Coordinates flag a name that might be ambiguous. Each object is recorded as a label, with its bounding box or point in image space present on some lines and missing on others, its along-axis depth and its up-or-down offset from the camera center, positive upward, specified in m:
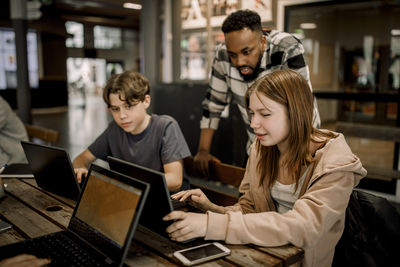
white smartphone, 1.10 -0.52
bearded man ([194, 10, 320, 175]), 1.99 +0.12
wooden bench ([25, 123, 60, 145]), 2.90 -0.41
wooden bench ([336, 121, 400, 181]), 3.54 -0.49
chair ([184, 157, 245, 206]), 2.00 -0.55
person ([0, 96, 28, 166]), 2.92 -0.41
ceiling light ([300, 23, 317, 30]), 6.50 +1.04
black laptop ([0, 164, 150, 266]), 1.05 -0.45
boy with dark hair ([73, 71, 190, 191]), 1.99 -0.30
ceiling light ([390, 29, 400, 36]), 4.48 +0.61
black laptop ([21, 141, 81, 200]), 1.62 -0.39
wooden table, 1.12 -0.54
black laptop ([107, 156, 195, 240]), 1.14 -0.35
